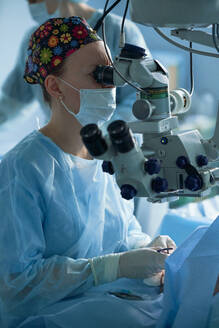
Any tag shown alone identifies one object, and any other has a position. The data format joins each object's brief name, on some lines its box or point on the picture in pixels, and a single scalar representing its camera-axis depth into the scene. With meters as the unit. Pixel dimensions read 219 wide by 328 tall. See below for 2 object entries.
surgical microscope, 1.59
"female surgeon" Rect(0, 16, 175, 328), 1.93
